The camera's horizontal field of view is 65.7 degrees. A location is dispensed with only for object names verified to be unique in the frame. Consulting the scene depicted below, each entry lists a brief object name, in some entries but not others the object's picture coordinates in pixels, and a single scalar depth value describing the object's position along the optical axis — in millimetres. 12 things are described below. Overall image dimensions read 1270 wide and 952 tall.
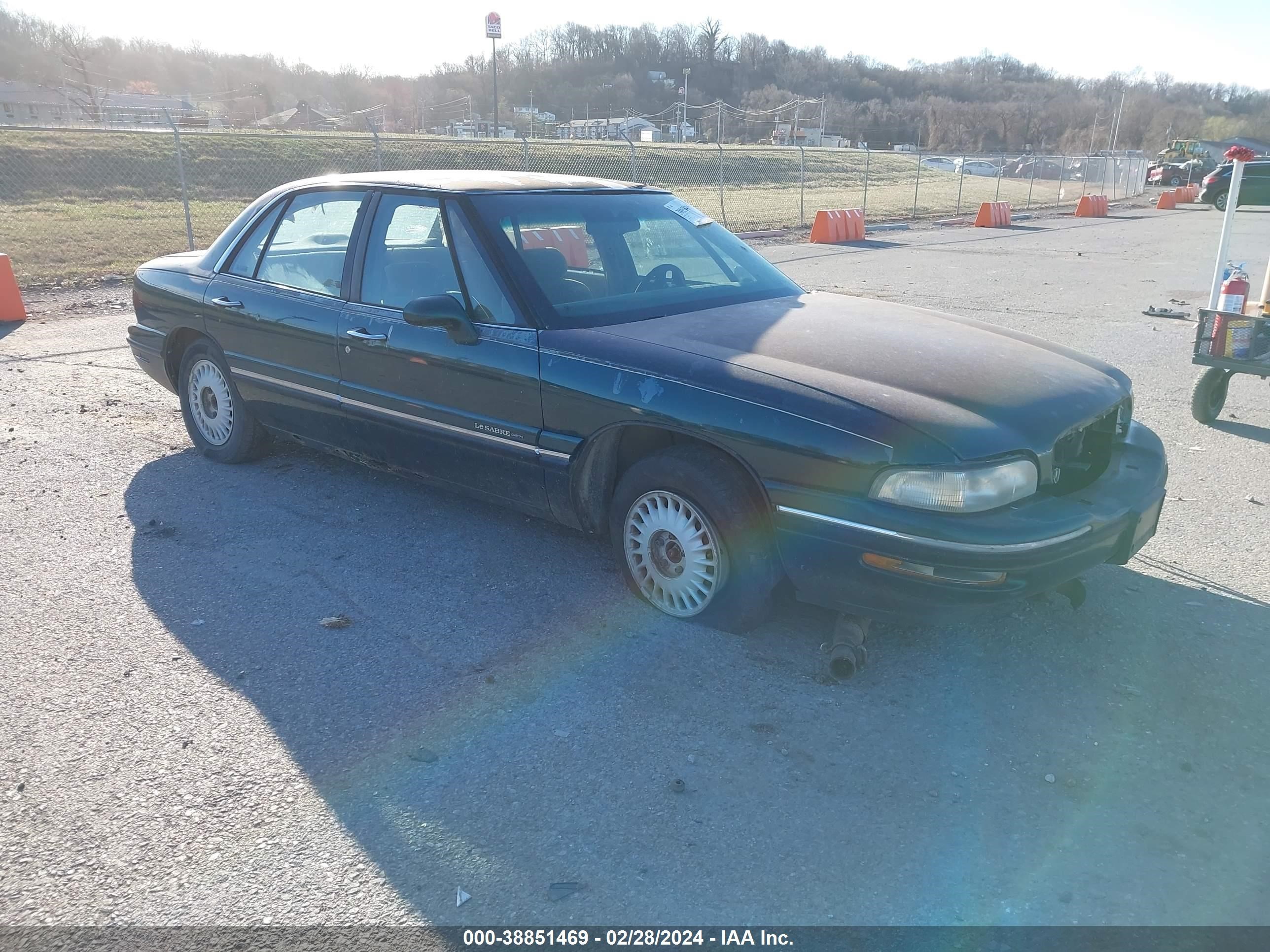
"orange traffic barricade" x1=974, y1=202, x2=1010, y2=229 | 23594
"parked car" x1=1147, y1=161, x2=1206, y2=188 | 41094
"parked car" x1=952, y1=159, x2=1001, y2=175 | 59188
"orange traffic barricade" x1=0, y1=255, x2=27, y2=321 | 9914
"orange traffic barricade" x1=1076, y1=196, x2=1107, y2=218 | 28250
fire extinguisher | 6188
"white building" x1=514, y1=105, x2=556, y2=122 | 65312
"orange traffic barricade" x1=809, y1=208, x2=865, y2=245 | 18969
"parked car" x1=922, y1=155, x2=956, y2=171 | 60000
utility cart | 6055
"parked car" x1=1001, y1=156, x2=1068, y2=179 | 48656
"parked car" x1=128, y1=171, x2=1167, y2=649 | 3105
